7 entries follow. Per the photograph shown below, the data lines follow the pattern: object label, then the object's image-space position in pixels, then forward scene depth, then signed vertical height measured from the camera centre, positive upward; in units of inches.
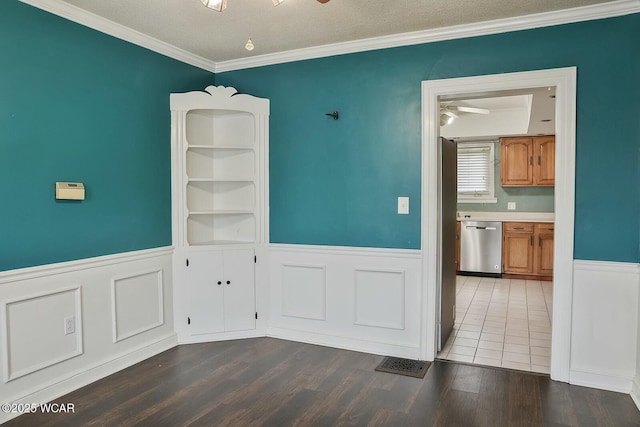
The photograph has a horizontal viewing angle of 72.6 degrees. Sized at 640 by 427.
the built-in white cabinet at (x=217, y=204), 147.7 -1.7
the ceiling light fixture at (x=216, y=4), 74.2 +33.7
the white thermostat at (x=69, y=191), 110.6 +2.3
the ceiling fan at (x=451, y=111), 187.8 +39.7
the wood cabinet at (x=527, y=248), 256.4 -29.1
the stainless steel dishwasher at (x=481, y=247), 266.5 -29.5
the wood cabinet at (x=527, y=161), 265.4 +23.7
